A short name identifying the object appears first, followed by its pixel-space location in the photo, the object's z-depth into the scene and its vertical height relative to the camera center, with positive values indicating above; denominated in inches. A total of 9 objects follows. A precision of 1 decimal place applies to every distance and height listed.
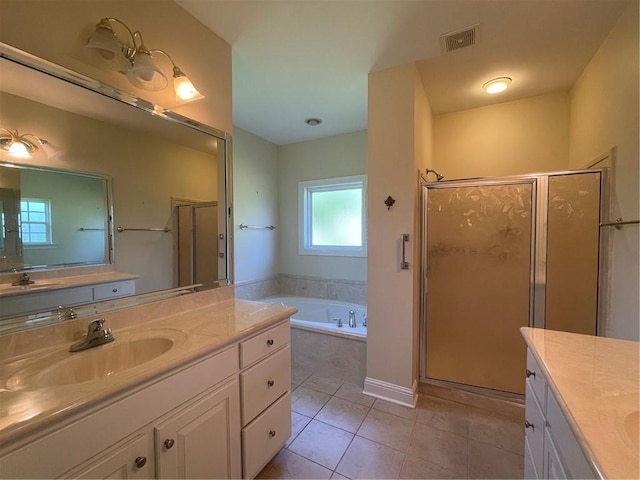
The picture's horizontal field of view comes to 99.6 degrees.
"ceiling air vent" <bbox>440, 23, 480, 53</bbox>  63.2 +47.5
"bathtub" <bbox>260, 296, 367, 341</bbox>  125.0 -36.4
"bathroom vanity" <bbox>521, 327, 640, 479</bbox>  22.1 -17.2
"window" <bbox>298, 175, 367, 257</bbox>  130.7 +8.8
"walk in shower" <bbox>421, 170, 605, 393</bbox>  71.9 -10.0
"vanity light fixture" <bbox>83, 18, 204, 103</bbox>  44.5 +30.9
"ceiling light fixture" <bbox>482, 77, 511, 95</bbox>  84.0 +47.7
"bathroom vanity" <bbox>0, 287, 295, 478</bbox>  26.7 -20.4
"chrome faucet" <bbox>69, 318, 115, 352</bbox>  39.8 -16.0
